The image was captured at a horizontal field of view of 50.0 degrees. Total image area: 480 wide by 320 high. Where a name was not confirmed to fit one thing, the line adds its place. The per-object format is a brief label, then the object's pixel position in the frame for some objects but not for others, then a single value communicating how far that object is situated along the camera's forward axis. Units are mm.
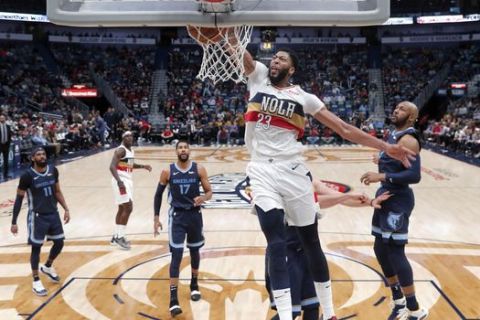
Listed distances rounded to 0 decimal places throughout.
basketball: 4125
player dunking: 3365
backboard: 4117
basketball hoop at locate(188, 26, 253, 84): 4008
